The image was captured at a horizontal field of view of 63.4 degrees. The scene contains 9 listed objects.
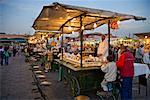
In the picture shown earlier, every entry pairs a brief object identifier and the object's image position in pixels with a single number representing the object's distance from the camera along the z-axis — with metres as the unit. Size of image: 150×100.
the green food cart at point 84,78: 3.03
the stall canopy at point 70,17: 2.76
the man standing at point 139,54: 6.68
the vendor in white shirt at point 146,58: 6.12
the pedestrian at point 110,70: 2.83
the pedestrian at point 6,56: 8.68
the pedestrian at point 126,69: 2.87
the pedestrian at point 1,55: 8.48
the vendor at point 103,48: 3.52
